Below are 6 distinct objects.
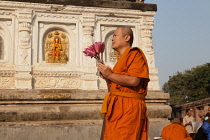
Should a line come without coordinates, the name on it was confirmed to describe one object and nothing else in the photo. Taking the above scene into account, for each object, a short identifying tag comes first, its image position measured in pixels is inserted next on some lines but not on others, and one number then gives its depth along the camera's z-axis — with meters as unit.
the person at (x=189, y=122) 11.72
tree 39.66
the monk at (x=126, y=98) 3.58
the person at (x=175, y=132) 6.23
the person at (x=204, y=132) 7.79
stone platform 8.14
